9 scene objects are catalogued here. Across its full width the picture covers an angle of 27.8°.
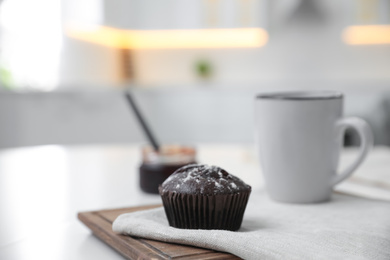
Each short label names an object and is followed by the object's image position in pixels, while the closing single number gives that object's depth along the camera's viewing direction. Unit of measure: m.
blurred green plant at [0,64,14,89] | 3.94
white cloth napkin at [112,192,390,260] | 0.54
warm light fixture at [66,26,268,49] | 4.73
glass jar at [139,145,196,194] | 0.83
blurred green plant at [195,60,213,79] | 4.77
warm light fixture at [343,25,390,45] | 4.49
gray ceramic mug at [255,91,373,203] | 0.72
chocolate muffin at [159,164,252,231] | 0.58
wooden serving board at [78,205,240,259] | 0.54
